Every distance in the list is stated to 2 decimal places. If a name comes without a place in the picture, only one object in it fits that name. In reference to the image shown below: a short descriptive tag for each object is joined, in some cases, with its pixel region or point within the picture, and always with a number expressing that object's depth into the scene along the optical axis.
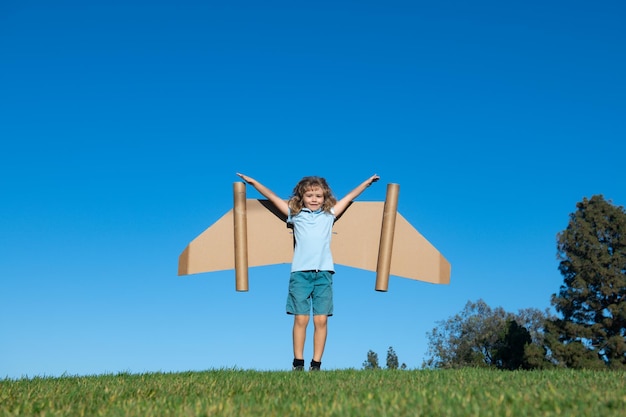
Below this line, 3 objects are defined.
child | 8.96
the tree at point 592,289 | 29.23
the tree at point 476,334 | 43.41
